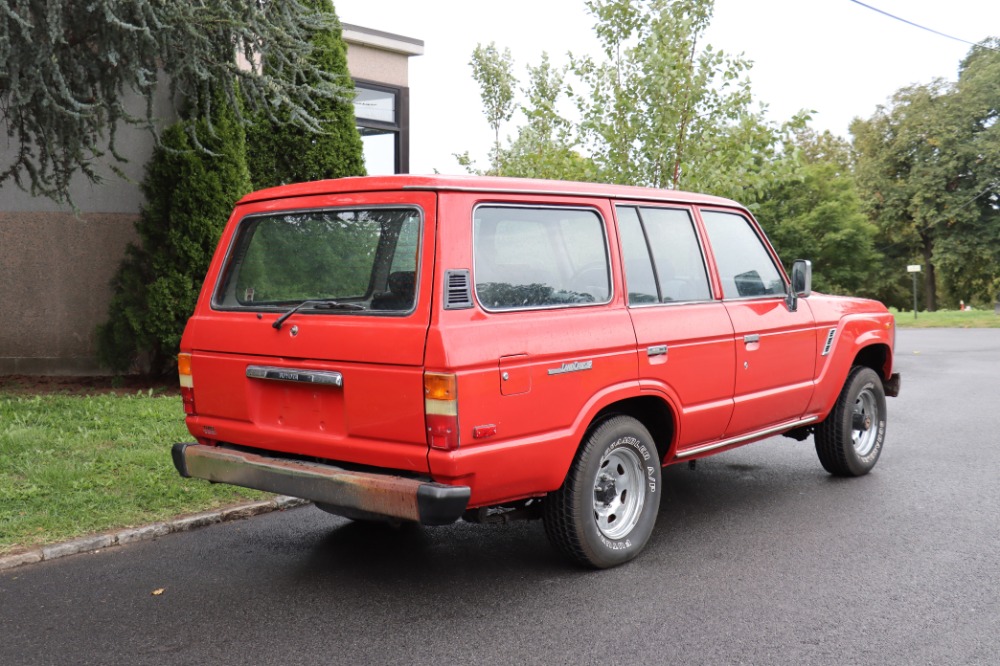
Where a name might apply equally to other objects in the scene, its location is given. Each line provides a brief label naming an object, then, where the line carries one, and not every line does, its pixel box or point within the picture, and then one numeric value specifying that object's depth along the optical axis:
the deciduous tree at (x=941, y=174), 49.62
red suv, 4.13
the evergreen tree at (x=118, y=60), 7.95
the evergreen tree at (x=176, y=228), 10.39
